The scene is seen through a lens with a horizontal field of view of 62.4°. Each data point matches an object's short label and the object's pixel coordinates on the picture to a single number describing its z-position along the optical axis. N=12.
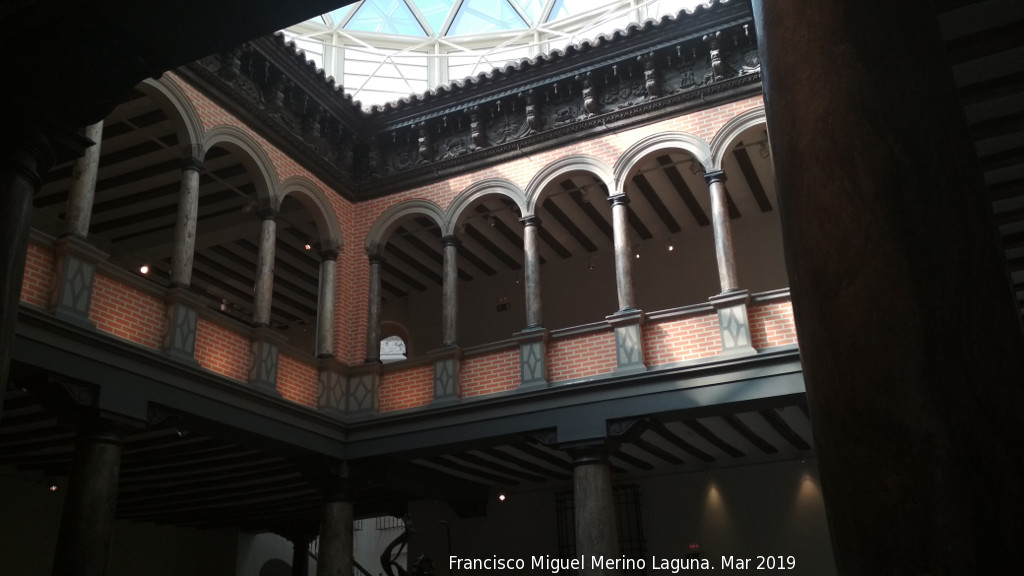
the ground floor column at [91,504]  7.99
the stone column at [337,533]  11.58
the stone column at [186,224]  10.03
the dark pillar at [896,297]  1.49
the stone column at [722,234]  10.91
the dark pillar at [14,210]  3.85
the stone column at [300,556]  17.66
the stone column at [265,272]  11.32
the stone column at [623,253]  11.36
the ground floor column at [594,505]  10.26
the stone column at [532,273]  11.95
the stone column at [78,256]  8.41
